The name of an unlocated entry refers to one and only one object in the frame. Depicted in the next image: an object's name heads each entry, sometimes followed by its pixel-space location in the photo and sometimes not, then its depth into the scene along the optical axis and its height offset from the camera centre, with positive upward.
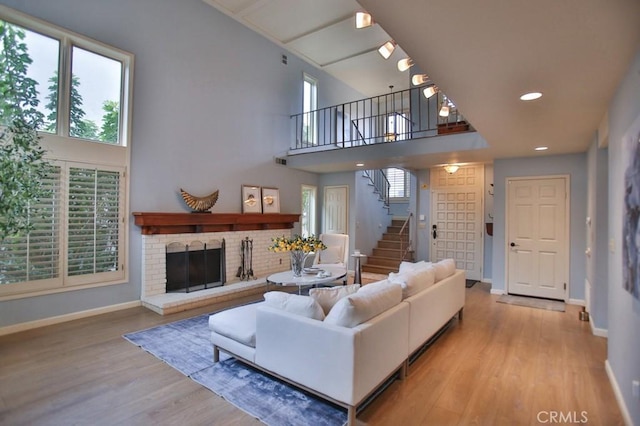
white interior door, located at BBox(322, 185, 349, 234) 7.82 +0.14
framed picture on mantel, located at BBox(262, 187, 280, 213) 6.71 +0.31
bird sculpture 5.22 +0.21
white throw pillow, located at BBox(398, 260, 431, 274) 3.68 -0.58
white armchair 6.22 -0.71
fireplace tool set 5.98 -0.87
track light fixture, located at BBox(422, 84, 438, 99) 4.43 +1.75
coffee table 4.20 -0.86
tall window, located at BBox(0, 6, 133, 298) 3.67 +0.75
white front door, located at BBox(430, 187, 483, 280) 6.60 -0.20
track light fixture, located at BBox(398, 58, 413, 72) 4.29 +2.05
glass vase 4.57 -0.65
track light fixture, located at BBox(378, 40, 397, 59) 4.34 +2.27
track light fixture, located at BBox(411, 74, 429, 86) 4.50 +1.94
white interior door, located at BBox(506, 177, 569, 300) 5.12 -0.29
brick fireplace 4.65 -0.54
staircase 7.51 -0.90
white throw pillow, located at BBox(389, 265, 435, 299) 2.96 -0.60
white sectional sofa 2.06 -0.90
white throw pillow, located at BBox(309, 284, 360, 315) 2.59 -0.65
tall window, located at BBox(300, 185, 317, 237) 8.10 +0.12
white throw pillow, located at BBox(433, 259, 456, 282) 3.68 -0.61
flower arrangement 4.44 -0.41
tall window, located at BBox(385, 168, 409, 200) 10.11 +1.08
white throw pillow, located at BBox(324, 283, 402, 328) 2.17 -0.64
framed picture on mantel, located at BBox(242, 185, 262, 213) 6.30 +0.30
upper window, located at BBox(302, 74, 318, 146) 7.89 +2.66
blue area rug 2.19 -1.35
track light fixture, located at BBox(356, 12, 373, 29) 3.94 +2.42
